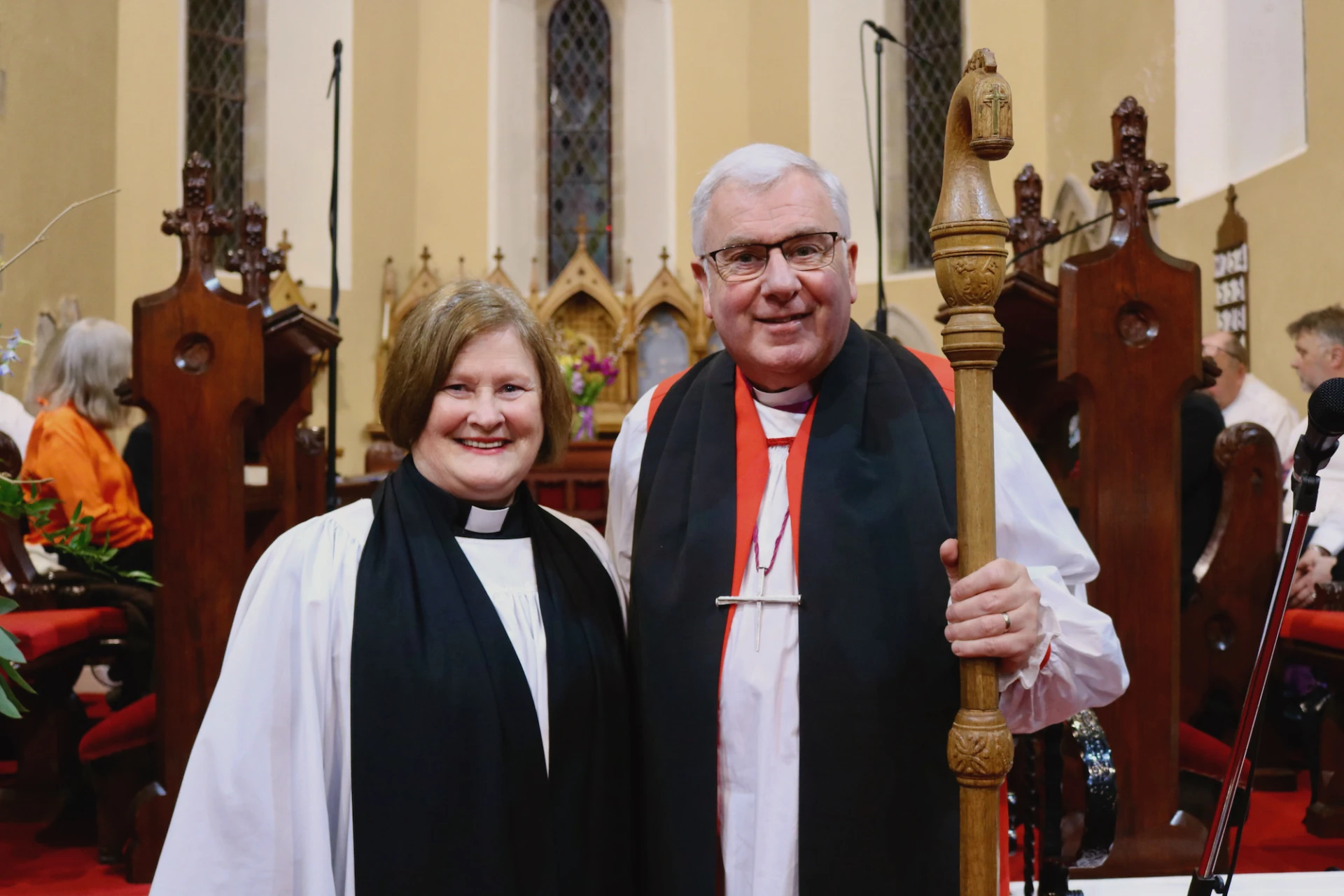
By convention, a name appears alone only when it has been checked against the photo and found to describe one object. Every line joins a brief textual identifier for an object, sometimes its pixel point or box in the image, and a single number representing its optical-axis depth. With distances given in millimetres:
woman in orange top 4328
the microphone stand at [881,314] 5301
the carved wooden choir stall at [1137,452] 3273
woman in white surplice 1812
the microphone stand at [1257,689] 1654
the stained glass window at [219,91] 10633
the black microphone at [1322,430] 1576
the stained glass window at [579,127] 12445
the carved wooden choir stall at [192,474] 3602
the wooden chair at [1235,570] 3957
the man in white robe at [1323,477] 4300
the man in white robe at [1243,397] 5625
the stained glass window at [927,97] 11406
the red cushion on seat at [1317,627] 3842
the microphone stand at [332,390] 4667
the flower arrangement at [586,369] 7750
